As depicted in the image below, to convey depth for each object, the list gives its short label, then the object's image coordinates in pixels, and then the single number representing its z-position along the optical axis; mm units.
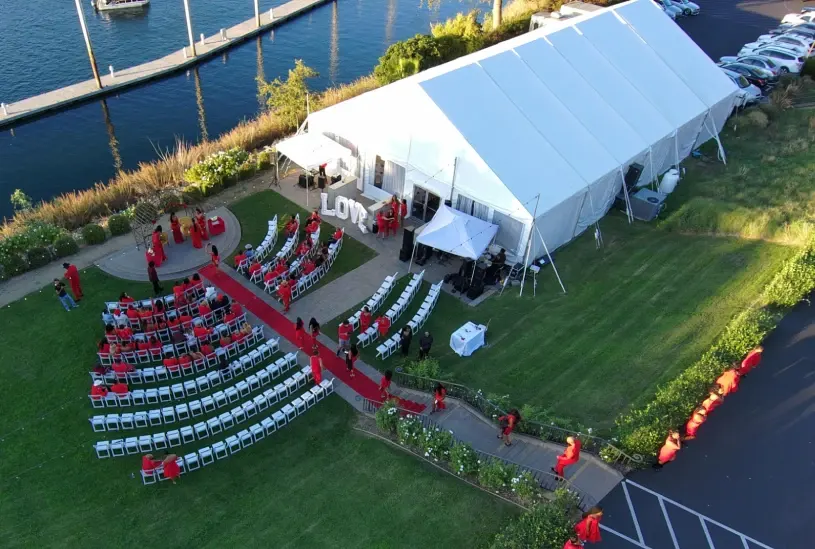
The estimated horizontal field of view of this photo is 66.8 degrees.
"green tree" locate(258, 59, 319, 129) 26891
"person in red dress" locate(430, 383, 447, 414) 15188
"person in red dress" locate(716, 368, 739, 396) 15305
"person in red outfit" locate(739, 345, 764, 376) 16016
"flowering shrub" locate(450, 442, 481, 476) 13688
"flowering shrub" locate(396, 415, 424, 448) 14258
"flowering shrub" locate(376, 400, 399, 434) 14570
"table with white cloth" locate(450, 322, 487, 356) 17188
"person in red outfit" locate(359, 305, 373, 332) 17562
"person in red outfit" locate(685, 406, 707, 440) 14341
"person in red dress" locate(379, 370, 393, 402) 15398
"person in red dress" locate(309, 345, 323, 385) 15750
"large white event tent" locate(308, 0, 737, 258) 20172
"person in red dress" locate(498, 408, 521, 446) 14373
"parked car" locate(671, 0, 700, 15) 42938
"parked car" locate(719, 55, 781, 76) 33844
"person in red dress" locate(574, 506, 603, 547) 12023
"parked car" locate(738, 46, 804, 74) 34531
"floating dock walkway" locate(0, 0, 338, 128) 32125
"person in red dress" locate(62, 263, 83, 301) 17967
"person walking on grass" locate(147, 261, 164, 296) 18281
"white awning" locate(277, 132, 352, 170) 22266
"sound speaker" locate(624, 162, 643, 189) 23047
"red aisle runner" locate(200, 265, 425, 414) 16281
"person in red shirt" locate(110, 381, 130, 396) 15320
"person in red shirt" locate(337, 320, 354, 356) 16828
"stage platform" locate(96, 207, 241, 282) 19812
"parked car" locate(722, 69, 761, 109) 31000
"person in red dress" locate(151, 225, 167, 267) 19594
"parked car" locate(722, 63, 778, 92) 32969
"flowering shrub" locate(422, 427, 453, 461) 14039
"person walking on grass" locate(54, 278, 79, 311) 18016
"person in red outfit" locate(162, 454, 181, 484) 13367
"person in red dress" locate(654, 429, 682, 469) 13750
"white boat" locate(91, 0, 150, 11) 44328
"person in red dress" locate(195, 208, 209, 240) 20755
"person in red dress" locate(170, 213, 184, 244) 20438
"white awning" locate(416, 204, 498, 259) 19000
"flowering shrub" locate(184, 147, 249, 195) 23484
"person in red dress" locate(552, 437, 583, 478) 13234
